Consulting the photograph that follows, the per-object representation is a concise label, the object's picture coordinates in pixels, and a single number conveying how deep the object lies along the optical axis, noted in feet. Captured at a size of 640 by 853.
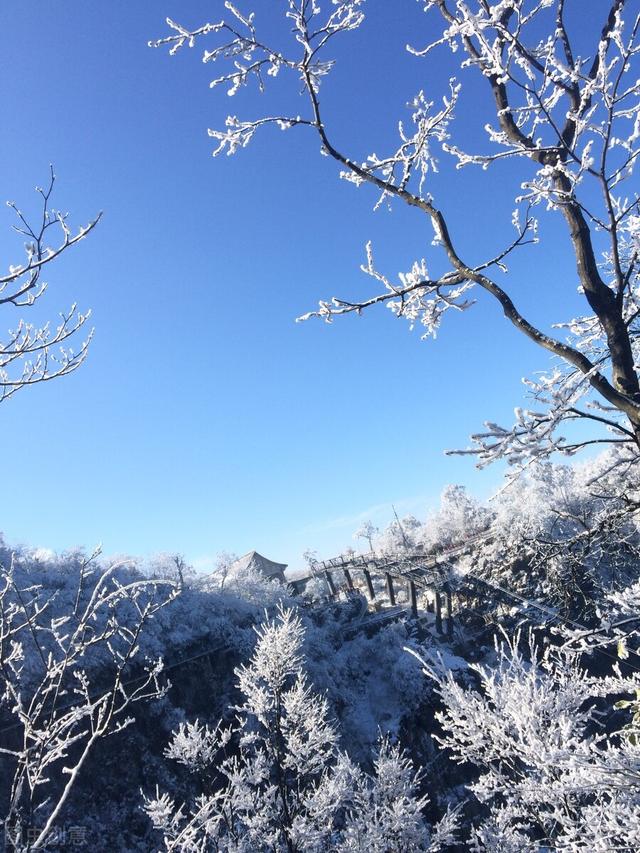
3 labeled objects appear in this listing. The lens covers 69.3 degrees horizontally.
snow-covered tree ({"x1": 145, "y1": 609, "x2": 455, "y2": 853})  35.86
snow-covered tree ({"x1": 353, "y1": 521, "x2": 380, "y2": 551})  294.62
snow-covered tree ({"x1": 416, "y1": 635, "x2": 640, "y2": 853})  26.50
